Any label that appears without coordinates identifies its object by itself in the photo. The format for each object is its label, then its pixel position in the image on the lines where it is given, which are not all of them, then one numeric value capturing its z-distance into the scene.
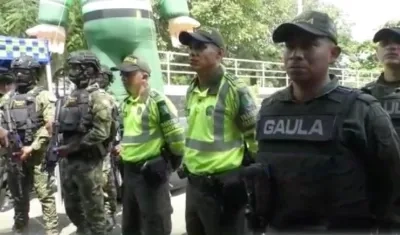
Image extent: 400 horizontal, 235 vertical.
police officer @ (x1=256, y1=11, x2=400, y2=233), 2.06
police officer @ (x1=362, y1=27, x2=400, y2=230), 3.26
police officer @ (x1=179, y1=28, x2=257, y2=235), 3.48
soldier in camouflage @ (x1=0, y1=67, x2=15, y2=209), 6.42
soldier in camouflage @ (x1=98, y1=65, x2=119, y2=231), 5.82
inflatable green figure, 7.94
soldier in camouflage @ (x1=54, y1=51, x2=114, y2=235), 4.88
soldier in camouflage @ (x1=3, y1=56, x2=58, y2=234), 5.34
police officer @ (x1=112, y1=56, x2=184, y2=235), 4.15
